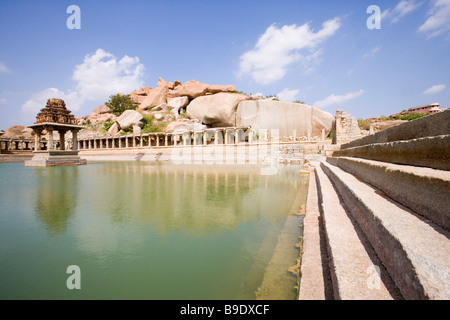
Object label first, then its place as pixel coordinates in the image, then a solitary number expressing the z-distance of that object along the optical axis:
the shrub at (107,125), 44.78
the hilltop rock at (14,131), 50.47
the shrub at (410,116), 33.93
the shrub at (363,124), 28.01
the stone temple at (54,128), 21.75
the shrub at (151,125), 37.41
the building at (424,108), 42.38
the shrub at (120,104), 48.84
